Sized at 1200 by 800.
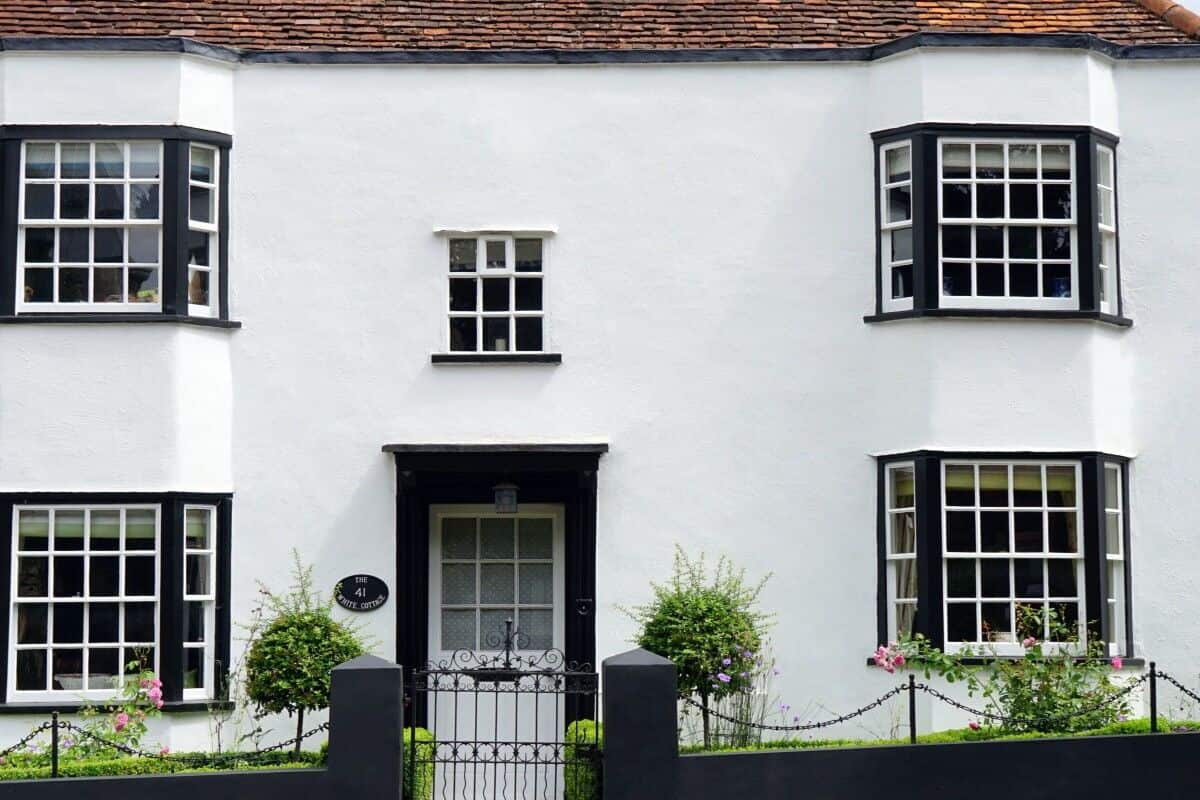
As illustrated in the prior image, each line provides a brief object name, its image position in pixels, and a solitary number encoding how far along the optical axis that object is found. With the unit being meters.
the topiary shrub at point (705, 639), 17.38
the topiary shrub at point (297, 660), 17.19
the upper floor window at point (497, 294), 18.89
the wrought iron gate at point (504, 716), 17.38
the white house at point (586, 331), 18.16
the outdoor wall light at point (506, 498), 18.53
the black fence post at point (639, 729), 15.06
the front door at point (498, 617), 18.67
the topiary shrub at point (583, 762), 15.71
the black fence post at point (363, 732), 14.95
